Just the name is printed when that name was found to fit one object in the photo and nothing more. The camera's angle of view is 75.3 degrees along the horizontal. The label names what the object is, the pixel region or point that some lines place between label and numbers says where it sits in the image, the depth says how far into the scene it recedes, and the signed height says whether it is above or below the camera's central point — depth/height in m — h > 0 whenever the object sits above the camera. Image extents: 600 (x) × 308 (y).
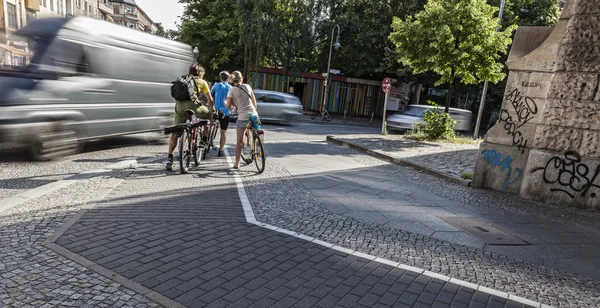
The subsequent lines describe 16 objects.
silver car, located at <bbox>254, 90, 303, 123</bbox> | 18.64 -1.29
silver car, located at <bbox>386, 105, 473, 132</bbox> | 18.41 -1.20
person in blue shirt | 8.36 -0.61
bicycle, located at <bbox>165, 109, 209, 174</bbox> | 6.46 -1.11
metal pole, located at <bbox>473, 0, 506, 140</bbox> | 18.19 +0.02
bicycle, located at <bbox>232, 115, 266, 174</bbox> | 7.18 -1.27
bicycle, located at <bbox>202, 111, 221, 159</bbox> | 8.02 -1.18
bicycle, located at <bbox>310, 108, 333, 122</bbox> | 26.58 -2.12
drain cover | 4.68 -1.65
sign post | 17.50 +0.19
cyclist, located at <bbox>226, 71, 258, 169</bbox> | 7.06 -0.49
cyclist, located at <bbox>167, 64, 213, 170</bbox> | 6.67 -0.51
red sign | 17.66 +0.26
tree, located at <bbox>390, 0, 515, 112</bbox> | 13.59 +2.08
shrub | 14.89 -1.12
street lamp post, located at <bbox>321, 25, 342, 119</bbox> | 26.60 +0.43
